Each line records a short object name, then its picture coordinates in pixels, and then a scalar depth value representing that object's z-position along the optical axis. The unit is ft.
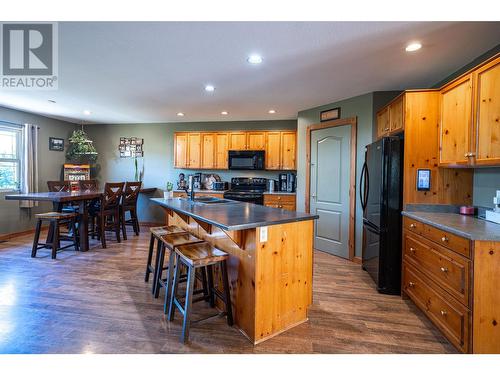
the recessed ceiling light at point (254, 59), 8.20
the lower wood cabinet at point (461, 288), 5.46
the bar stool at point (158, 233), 8.57
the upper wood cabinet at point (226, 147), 17.03
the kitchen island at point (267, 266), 6.21
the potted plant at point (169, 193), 10.89
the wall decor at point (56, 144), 18.52
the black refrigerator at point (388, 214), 8.95
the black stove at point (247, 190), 16.03
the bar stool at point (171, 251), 7.17
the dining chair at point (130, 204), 15.76
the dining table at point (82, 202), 12.25
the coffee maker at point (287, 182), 17.25
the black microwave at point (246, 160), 17.14
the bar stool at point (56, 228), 12.24
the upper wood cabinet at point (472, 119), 6.47
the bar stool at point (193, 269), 6.19
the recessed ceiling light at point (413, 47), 7.49
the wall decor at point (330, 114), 13.30
